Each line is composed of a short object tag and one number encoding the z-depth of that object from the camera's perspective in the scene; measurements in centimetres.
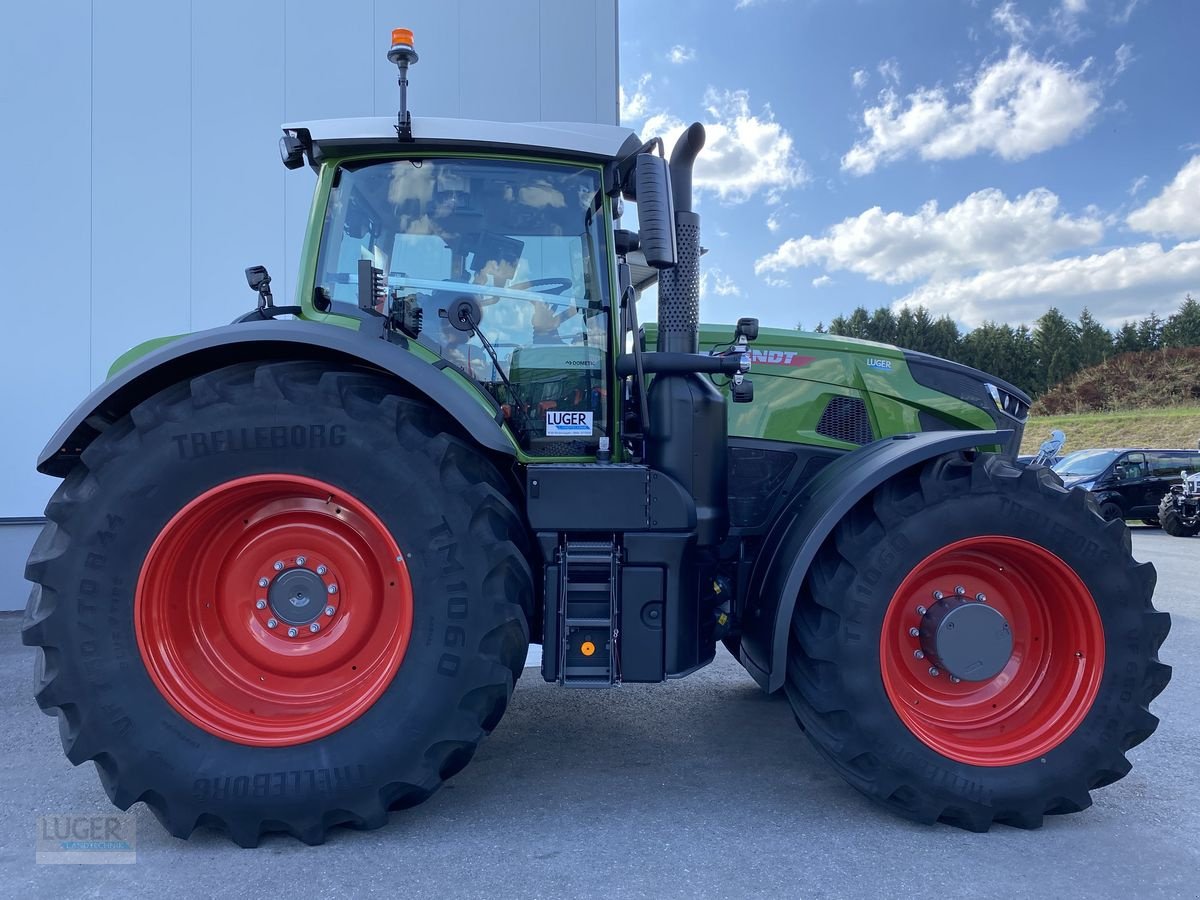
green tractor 258
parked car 1418
